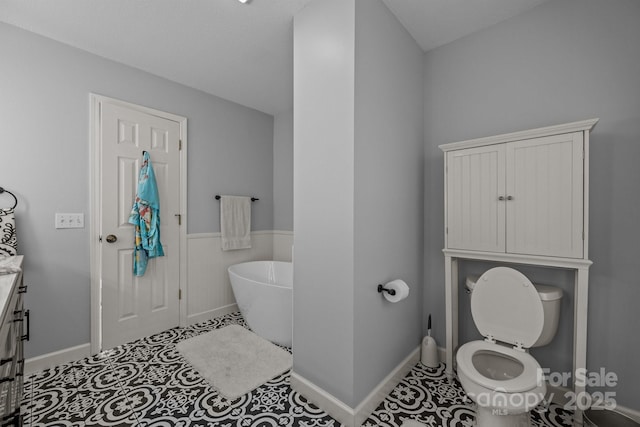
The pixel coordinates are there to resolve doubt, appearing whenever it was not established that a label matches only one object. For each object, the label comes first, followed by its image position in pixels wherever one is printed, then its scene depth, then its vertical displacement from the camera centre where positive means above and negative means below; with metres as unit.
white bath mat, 1.99 -1.20
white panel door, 2.41 -0.13
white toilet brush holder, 2.17 -1.09
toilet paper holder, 1.73 -0.48
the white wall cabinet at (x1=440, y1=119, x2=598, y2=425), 1.51 +0.05
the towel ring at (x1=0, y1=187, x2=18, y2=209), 1.98 +0.08
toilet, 1.38 -0.73
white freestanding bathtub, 2.48 -0.88
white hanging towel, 3.23 -0.12
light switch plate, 2.18 -0.07
